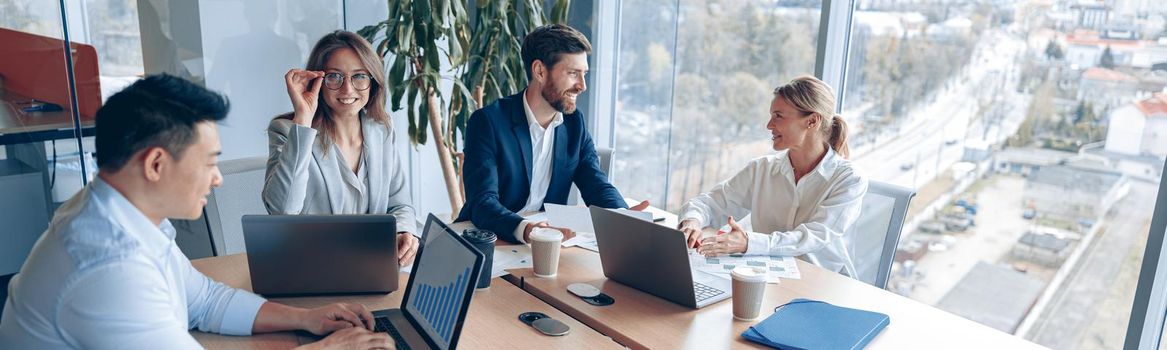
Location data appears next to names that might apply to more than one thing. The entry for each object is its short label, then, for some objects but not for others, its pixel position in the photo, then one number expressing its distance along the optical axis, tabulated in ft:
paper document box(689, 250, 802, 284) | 6.12
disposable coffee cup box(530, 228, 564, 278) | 5.85
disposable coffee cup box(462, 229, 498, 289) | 5.41
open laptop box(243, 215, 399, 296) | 5.14
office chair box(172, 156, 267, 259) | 7.57
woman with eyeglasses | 6.70
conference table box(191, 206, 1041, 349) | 4.77
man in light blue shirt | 3.40
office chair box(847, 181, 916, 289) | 7.07
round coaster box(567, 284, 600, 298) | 5.54
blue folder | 4.72
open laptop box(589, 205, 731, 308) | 5.18
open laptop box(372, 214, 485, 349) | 4.07
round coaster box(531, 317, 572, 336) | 4.86
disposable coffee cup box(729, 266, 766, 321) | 5.02
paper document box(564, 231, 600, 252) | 6.81
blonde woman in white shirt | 6.66
